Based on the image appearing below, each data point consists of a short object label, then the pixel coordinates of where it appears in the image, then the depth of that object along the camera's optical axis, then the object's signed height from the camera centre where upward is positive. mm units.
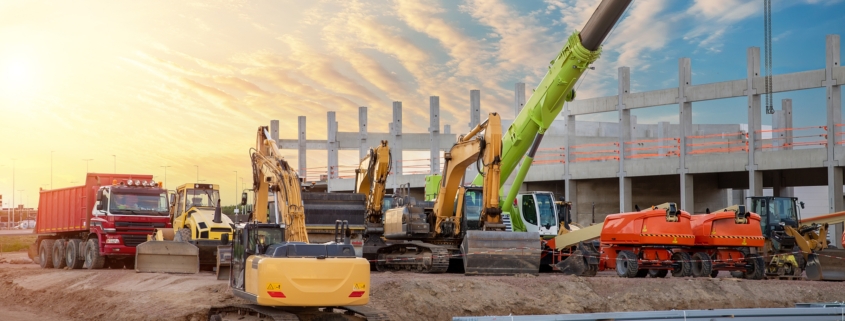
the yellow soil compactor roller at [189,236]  25891 -1261
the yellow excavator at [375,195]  28656 -29
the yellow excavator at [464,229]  24625 -1027
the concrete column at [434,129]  46688 +3298
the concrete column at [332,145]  54844 +2970
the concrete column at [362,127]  52688 +3869
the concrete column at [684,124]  37812 +2865
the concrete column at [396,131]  49188 +3408
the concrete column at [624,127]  39969 +2899
